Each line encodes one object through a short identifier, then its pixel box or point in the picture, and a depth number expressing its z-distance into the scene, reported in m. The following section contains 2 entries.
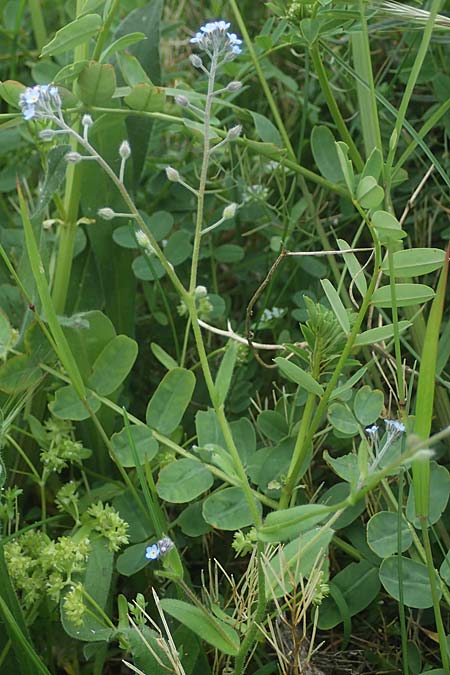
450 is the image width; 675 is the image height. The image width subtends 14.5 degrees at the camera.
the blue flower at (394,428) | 0.48
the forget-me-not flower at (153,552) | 0.50
